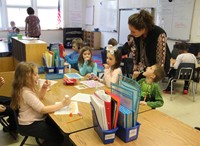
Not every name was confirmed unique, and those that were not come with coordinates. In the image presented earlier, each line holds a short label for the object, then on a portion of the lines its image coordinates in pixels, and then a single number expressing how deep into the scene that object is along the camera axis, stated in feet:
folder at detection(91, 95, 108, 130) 3.86
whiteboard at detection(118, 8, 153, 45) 22.83
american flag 30.27
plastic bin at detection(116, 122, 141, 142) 4.00
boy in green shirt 6.55
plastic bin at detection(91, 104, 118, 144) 3.91
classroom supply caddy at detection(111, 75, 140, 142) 3.99
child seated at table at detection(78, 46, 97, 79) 9.39
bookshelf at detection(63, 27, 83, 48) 30.09
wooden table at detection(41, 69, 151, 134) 4.56
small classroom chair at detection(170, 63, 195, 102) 11.71
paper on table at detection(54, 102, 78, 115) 5.24
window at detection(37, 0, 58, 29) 29.27
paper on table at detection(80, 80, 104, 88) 7.44
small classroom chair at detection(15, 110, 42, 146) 5.70
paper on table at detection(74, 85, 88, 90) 7.11
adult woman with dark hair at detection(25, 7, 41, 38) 20.80
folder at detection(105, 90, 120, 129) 3.89
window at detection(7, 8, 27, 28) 27.73
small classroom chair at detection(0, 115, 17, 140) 7.85
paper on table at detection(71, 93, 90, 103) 6.05
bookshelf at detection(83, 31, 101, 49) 28.23
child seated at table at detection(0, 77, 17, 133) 7.12
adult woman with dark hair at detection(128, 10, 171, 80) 6.48
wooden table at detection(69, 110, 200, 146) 4.02
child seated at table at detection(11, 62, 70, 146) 5.44
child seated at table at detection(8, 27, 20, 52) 12.59
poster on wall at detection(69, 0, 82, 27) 30.17
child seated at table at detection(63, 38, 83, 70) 11.93
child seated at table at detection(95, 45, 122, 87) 7.85
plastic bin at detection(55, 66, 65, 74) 8.34
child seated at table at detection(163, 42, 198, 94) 12.25
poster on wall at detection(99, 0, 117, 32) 25.00
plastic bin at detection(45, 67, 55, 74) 8.38
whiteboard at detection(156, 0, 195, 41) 16.34
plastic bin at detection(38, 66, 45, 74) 8.75
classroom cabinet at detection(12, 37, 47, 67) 8.82
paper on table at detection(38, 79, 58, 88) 7.29
